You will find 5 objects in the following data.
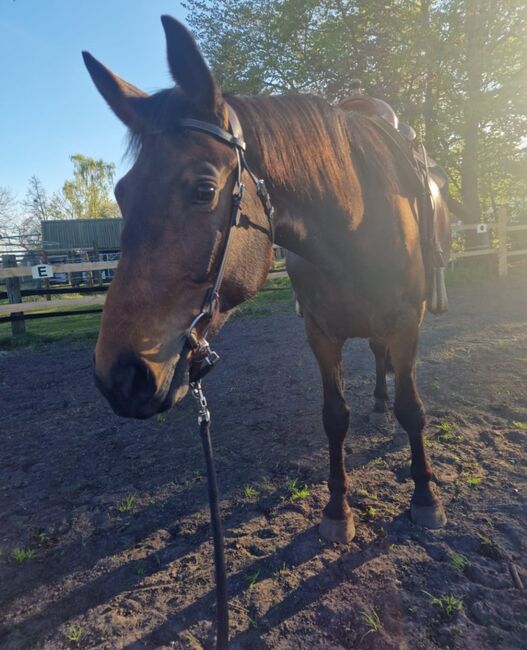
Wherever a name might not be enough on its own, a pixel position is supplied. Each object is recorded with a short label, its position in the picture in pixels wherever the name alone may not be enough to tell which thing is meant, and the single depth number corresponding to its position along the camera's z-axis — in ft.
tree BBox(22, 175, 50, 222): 148.56
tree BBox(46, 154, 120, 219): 132.77
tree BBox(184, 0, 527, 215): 34.01
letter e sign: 27.96
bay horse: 4.36
